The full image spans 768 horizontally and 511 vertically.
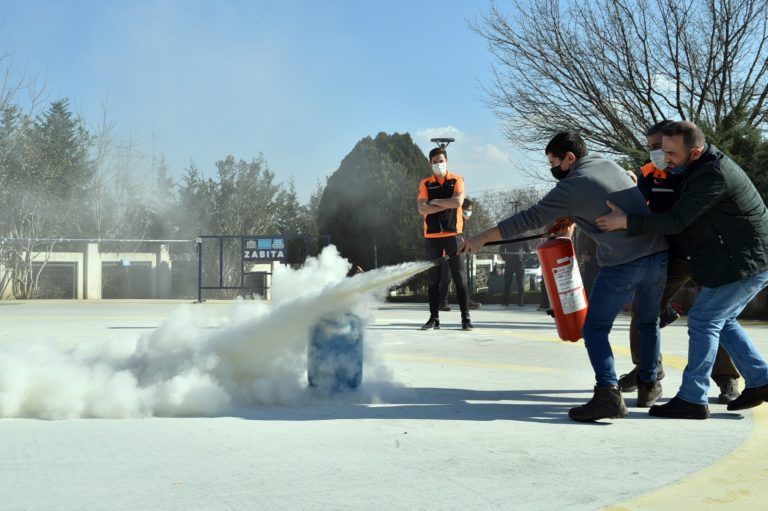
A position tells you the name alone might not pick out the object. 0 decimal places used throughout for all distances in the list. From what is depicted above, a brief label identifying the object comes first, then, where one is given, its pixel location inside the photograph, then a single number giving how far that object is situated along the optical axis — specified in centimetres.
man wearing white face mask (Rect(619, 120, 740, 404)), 452
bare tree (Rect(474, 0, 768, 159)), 1788
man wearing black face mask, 402
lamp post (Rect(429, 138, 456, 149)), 2025
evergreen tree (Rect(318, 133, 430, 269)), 2967
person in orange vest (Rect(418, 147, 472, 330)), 905
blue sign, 1844
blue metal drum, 452
